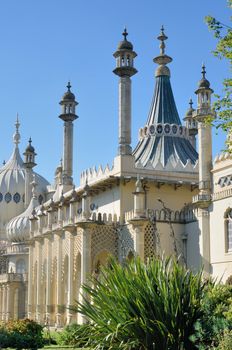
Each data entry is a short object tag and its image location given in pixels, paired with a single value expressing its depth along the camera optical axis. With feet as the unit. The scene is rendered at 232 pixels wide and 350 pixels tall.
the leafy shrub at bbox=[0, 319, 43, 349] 65.92
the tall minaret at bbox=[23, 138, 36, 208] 183.43
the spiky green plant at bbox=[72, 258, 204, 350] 46.37
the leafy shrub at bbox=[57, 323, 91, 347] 76.84
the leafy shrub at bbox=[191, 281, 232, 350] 44.01
